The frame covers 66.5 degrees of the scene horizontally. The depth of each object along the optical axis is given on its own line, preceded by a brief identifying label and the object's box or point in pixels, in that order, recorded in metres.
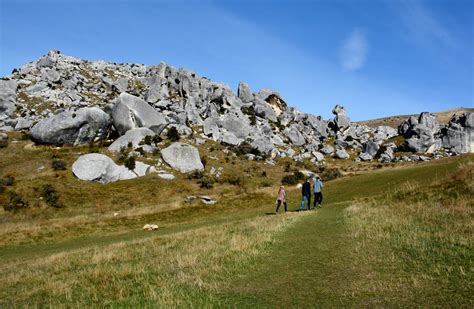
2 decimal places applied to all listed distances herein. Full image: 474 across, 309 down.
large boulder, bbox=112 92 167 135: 88.88
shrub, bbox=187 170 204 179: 73.94
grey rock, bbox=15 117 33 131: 96.31
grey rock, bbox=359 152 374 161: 118.81
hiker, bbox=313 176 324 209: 34.75
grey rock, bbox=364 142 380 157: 123.56
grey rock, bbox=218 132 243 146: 102.38
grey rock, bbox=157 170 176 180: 71.31
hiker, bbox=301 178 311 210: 34.46
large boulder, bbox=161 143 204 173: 78.06
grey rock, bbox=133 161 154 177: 72.00
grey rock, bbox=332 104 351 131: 148.38
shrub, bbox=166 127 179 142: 91.69
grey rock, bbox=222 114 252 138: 108.38
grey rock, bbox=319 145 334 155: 119.95
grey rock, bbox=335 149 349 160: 118.19
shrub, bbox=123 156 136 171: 72.13
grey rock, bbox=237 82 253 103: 141.38
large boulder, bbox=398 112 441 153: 124.19
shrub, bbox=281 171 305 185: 76.62
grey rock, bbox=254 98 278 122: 132.88
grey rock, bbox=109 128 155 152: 81.81
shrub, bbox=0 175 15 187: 60.77
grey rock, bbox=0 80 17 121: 101.81
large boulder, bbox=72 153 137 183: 67.25
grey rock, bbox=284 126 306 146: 121.44
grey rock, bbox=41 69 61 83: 123.12
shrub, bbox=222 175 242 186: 74.94
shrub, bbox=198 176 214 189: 69.98
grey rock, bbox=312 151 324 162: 111.24
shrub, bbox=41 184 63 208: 54.64
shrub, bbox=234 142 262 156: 95.06
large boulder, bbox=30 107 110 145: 82.44
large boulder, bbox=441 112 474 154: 122.69
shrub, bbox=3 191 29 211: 51.85
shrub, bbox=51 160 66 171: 69.00
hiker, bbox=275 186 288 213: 34.16
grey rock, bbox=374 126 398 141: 144.38
